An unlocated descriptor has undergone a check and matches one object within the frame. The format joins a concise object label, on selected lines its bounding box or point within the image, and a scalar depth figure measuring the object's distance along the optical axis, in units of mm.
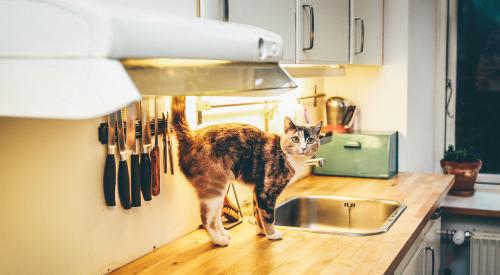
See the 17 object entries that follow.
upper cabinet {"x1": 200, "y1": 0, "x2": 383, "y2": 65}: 1943
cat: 2033
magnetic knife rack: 1775
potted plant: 3553
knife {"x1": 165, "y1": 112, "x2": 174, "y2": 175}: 2074
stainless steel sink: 2806
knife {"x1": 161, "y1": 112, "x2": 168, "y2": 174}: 2060
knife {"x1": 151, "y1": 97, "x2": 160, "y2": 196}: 1983
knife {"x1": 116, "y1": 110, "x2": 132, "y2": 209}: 1820
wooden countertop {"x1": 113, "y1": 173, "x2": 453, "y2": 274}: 1879
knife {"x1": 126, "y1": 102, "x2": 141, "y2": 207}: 1878
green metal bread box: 3318
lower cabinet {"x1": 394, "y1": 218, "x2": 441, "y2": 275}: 2316
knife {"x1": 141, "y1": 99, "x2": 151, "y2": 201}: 1925
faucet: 2398
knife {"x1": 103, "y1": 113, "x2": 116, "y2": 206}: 1781
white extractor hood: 948
